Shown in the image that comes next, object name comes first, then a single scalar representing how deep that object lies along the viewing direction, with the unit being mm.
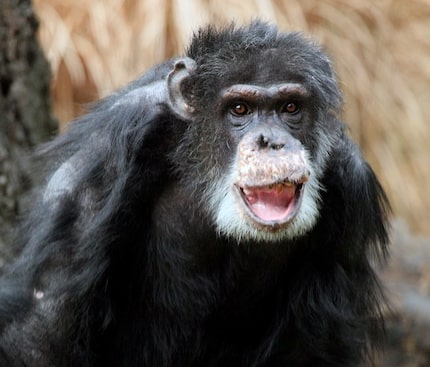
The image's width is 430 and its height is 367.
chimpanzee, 9047
